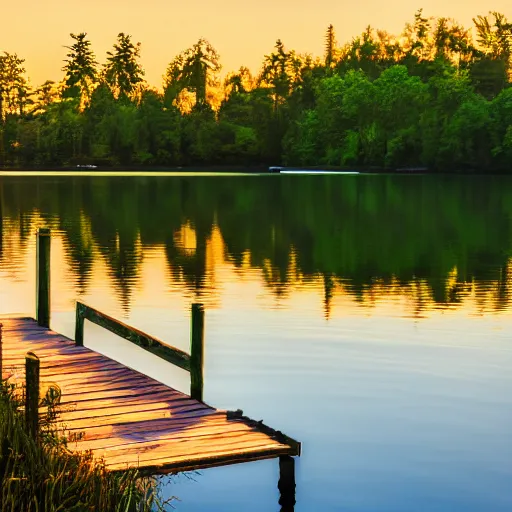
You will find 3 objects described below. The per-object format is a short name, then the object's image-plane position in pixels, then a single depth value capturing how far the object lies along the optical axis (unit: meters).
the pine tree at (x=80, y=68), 178.75
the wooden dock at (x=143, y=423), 10.31
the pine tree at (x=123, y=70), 173.38
